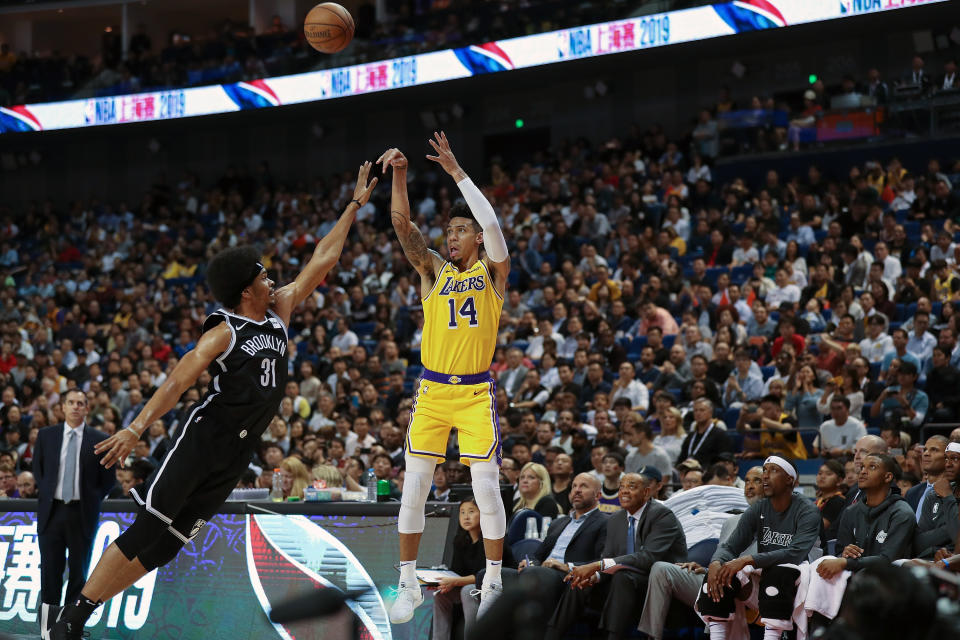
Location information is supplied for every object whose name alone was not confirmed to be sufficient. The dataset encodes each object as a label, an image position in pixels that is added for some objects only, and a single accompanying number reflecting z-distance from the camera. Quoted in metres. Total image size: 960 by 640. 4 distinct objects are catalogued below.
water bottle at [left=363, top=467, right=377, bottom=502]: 10.73
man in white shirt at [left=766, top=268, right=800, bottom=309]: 16.44
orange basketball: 10.46
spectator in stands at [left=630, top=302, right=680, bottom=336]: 16.81
